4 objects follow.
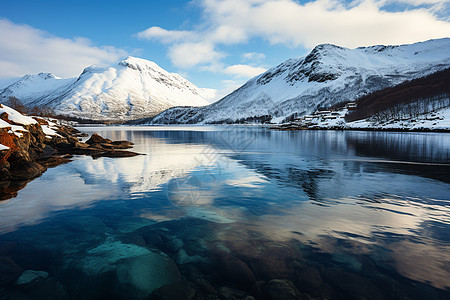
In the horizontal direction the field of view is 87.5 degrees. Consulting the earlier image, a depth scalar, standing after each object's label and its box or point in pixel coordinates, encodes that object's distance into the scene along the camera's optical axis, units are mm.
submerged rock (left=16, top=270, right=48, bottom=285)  5470
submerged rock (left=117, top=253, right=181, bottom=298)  5426
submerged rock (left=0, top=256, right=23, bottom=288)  5469
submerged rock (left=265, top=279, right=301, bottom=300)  4914
